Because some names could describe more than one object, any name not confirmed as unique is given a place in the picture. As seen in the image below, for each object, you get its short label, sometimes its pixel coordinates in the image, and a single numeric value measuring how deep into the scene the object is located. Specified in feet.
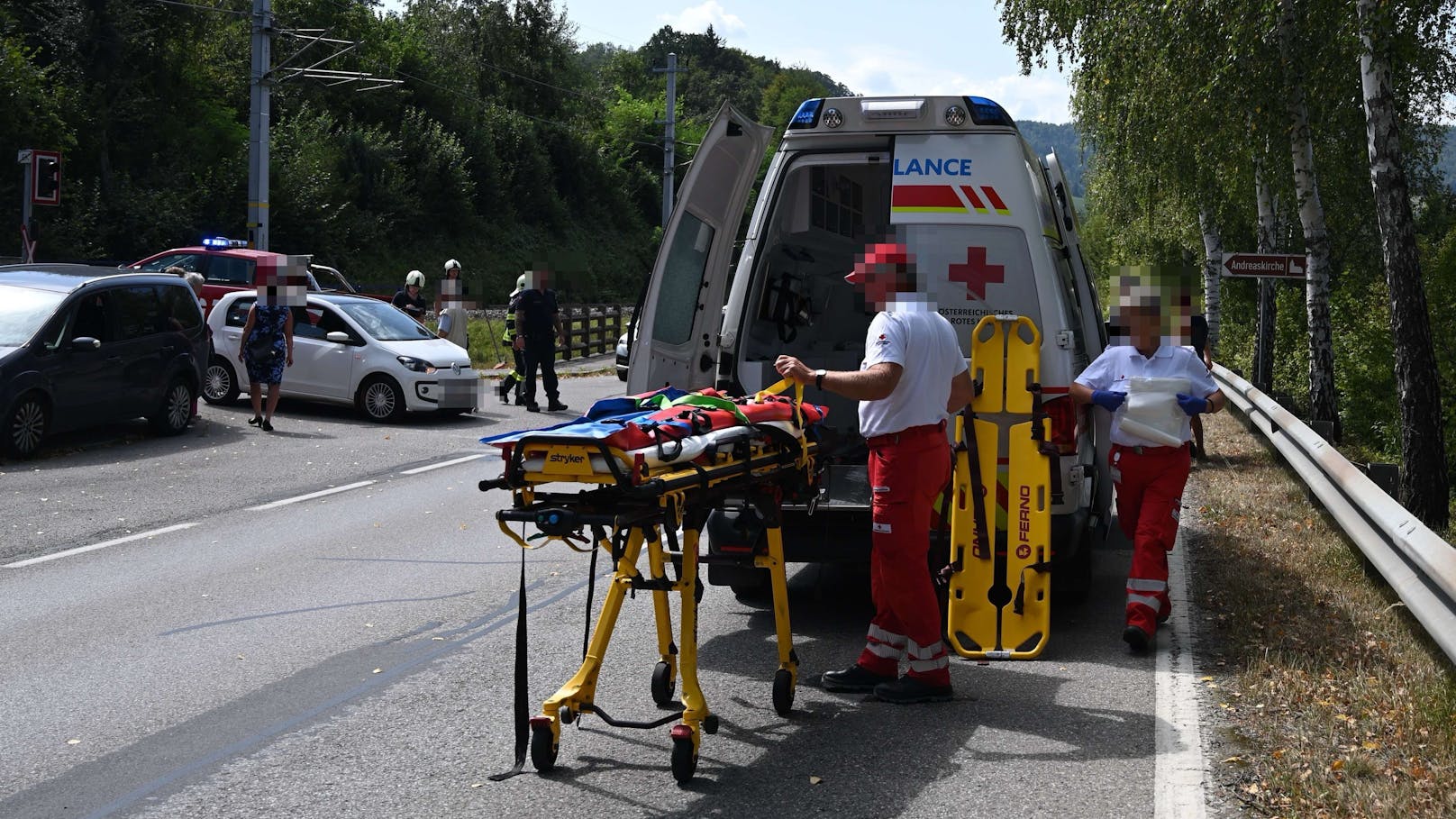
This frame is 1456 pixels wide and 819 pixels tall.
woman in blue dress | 53.21
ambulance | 23.88
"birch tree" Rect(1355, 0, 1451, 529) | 43.04
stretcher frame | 15.48
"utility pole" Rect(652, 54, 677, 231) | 162.59
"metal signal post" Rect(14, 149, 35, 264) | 68.39
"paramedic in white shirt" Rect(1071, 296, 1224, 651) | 23.11
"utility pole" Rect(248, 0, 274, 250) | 84.94
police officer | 63.72
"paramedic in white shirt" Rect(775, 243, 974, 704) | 19.80
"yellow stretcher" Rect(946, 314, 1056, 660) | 22.62
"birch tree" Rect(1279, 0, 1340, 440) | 63.00
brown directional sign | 61.82
